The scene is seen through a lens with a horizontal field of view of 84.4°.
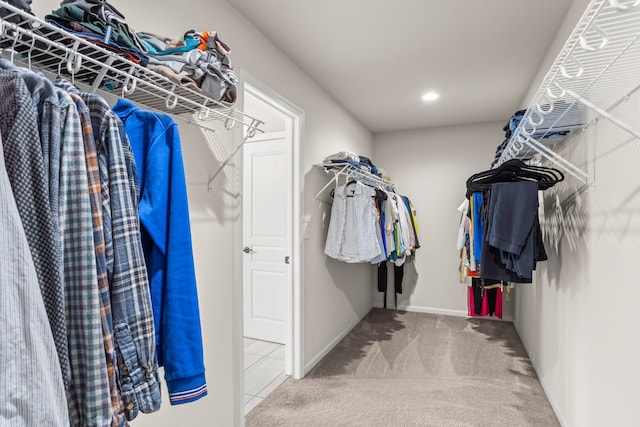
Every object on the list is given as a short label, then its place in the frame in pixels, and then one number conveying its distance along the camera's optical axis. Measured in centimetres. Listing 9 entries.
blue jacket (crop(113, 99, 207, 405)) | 91
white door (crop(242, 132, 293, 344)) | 356
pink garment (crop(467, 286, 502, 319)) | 325
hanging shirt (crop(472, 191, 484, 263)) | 224
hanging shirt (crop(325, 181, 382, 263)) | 307
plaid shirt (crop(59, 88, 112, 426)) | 69
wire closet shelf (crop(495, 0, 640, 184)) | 94
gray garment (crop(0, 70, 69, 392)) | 64
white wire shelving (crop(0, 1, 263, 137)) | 82
